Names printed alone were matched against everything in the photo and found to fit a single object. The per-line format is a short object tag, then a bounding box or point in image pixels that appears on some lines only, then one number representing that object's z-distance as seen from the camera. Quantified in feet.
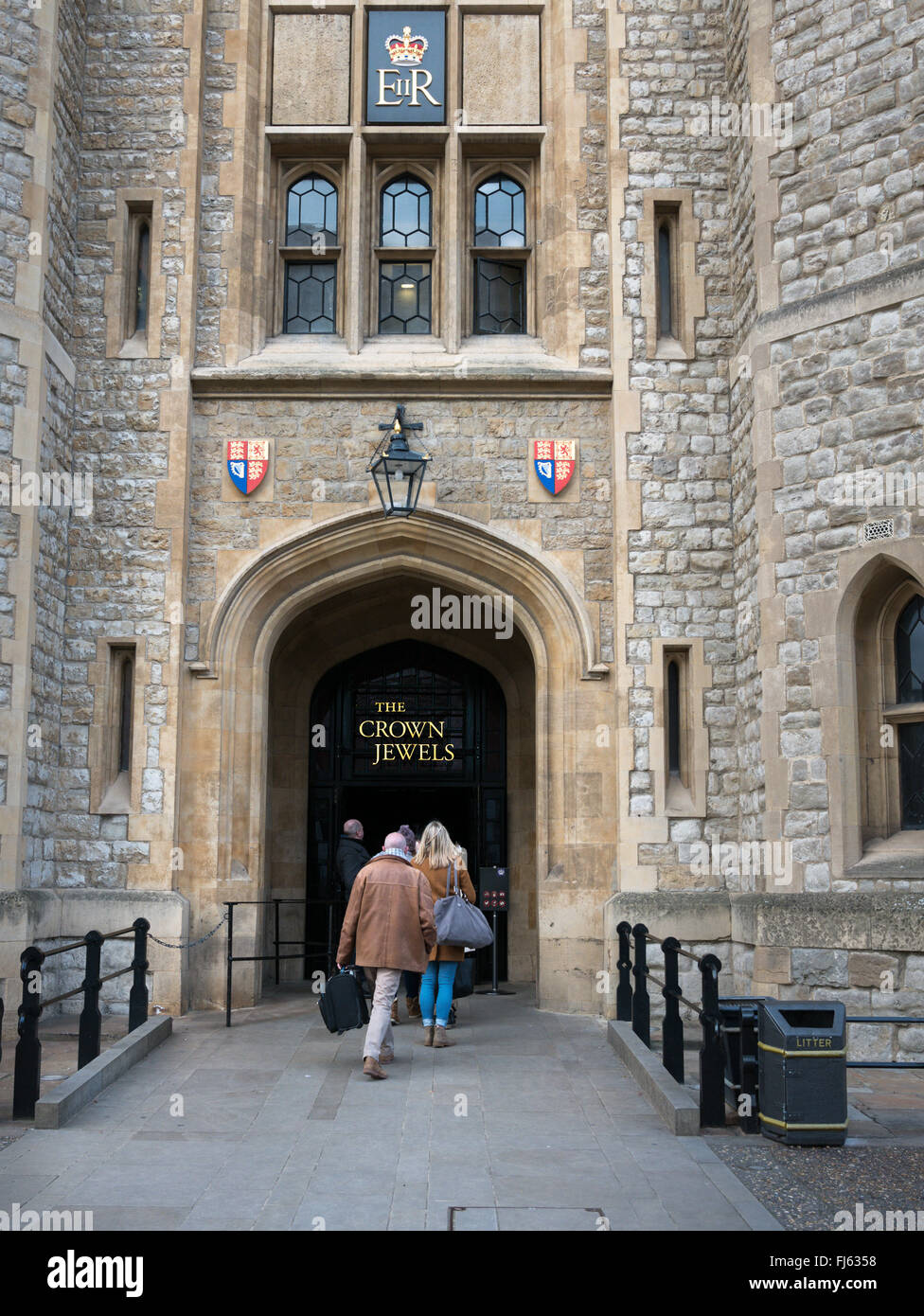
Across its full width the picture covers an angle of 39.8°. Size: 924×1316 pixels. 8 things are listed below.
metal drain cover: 15.35
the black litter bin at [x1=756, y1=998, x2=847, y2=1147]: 19.81
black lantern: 35.09
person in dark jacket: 34.68
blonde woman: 28.63
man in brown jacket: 25.08
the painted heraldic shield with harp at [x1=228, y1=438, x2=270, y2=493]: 35.86
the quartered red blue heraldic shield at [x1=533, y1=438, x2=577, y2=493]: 35.83
